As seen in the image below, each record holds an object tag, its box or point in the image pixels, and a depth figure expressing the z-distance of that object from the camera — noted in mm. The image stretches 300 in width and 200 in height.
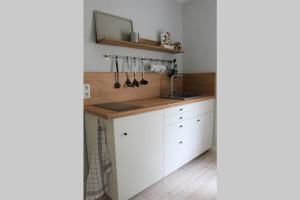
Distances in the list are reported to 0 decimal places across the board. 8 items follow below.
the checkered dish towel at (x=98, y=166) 1406
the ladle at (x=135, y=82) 2107
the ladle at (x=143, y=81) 2203
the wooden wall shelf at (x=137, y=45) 1775
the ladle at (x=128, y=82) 2041
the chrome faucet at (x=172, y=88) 2635
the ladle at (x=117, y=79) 1936
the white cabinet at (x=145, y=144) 1370
